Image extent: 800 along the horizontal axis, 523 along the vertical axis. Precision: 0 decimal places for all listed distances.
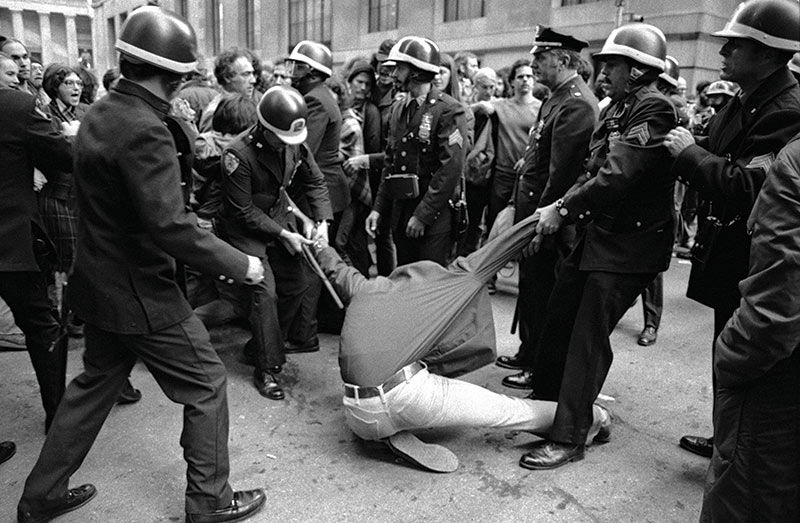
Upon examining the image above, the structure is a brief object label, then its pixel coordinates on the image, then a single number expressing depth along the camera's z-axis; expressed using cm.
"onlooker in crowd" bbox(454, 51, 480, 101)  766
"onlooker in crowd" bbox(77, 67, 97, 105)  643
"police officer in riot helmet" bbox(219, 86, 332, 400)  369
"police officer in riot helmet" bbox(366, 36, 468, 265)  426
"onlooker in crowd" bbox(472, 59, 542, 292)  576
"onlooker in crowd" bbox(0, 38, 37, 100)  528
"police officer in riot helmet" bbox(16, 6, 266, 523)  229
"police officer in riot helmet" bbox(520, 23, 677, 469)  284
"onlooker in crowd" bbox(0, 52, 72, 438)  300
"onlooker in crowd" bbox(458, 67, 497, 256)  590
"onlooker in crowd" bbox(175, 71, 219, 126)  623
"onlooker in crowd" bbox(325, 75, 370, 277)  536
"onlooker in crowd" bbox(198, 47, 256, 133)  535
